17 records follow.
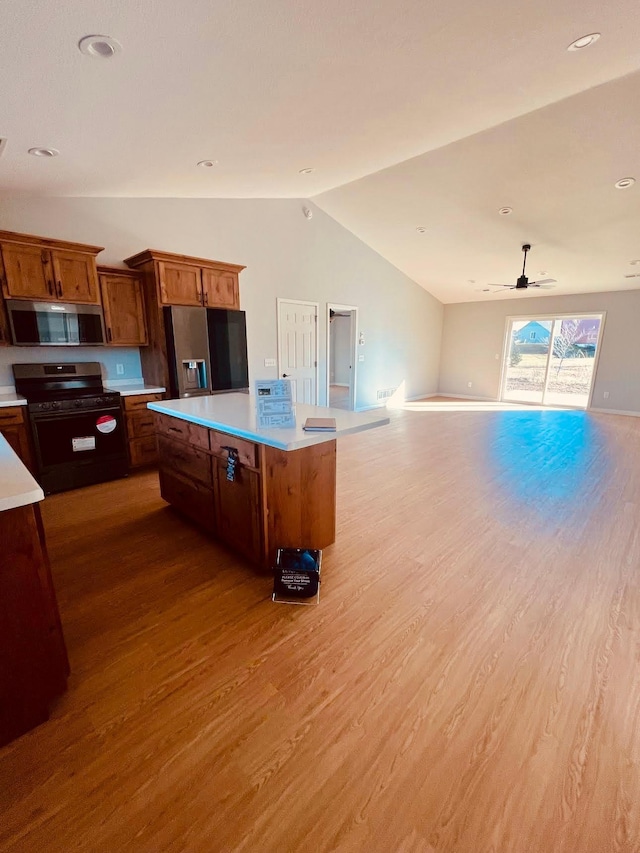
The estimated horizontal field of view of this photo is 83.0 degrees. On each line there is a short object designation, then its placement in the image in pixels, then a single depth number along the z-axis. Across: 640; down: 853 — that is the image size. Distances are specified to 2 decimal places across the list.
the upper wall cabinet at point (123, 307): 3.71
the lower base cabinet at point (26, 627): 1.20
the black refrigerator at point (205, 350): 3.87
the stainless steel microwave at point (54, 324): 3.17
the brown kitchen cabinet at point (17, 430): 3.04
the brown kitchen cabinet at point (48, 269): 3.06
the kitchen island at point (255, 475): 2.04
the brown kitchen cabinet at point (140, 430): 3.76
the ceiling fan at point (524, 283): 5.57
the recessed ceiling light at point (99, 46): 1.52
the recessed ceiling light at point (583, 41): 2.20
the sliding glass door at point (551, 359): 7.64
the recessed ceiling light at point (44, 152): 2.42
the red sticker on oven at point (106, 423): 3.51
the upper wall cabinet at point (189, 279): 3.74
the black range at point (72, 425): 3.25
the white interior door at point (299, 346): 5.75
